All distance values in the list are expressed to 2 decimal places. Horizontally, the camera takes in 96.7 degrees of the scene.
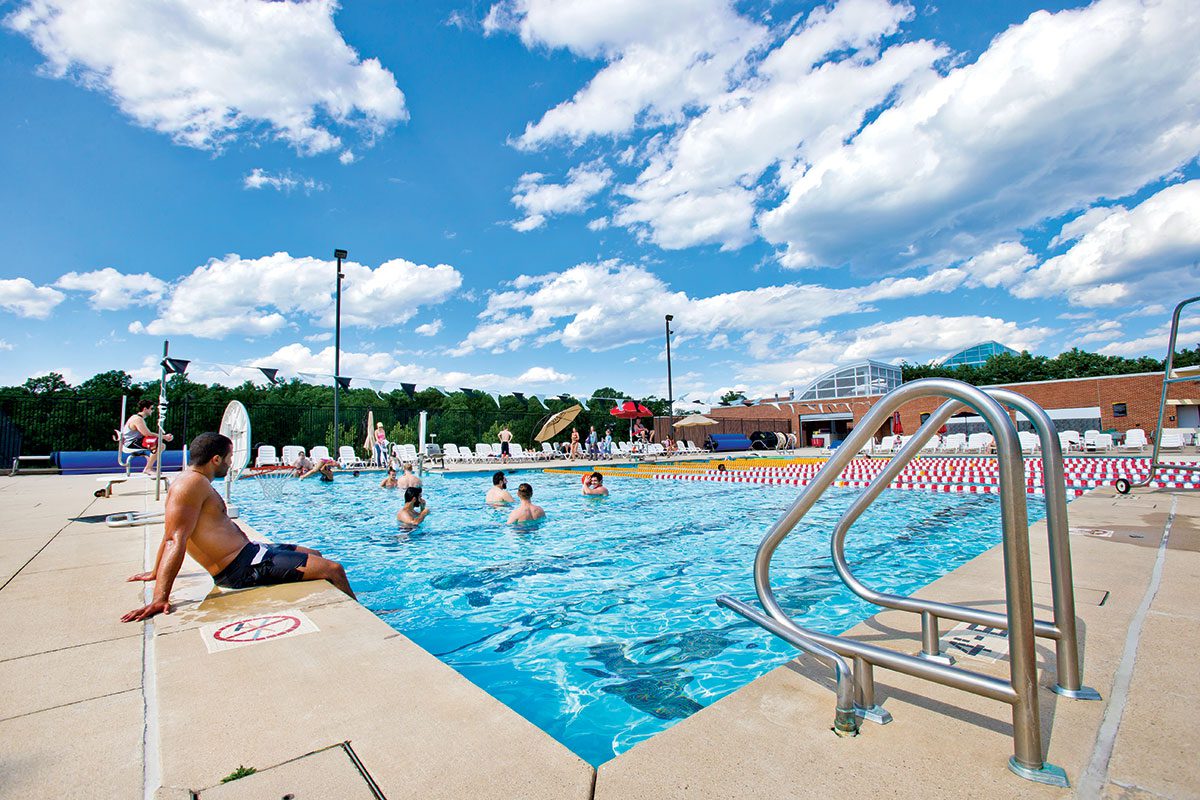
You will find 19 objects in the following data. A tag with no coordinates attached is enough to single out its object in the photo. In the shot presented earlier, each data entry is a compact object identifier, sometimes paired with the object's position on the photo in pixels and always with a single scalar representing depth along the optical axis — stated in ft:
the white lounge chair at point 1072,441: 65.62
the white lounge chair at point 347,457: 54.53
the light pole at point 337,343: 56.08
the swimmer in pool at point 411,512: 24.64
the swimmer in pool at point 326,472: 42.22
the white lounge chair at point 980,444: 71.20
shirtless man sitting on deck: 9.34
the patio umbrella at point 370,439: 56.18
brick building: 82.33
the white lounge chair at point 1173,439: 59.82
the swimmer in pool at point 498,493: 29.84
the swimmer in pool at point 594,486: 35.47
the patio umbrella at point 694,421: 86.38
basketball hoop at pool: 43.01
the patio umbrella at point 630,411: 77.12
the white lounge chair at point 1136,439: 64.03
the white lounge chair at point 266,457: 50.34
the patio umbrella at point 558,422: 72.74
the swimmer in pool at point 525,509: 25.18
